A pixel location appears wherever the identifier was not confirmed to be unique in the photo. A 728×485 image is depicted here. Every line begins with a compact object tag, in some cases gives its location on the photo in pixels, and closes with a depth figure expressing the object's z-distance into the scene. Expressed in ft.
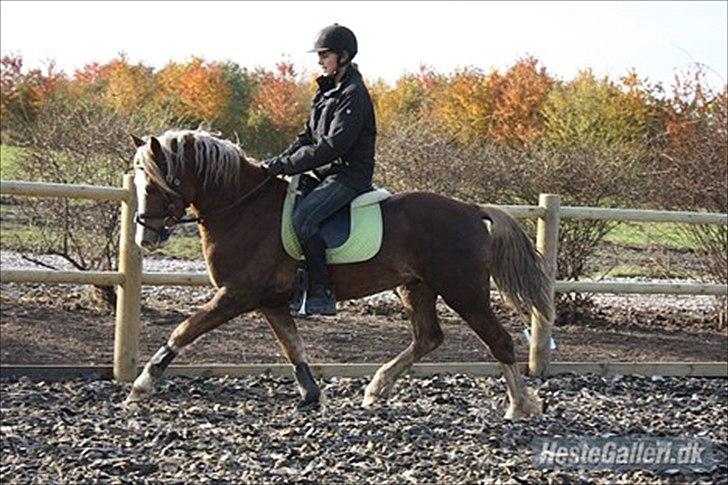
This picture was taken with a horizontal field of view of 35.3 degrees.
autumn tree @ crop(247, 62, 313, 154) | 97.96
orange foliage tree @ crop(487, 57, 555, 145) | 102.67
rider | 23.62
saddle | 23.98
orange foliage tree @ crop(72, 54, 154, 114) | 109.70
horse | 23.54
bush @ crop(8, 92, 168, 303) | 35.73
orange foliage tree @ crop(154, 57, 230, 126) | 119.75
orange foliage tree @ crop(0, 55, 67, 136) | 93.09
